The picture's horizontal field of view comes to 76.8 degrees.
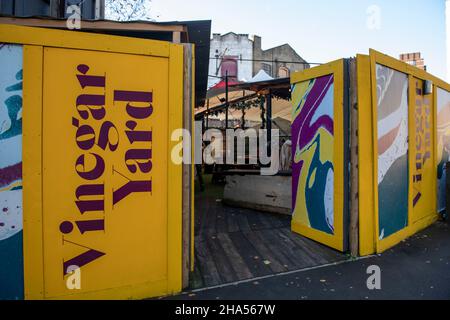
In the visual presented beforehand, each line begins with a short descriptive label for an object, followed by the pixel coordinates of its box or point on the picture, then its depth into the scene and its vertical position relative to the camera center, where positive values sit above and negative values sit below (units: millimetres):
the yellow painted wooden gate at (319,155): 4285 +154
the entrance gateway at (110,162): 2727 +17
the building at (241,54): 26984 +10572
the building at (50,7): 4934 +3374
